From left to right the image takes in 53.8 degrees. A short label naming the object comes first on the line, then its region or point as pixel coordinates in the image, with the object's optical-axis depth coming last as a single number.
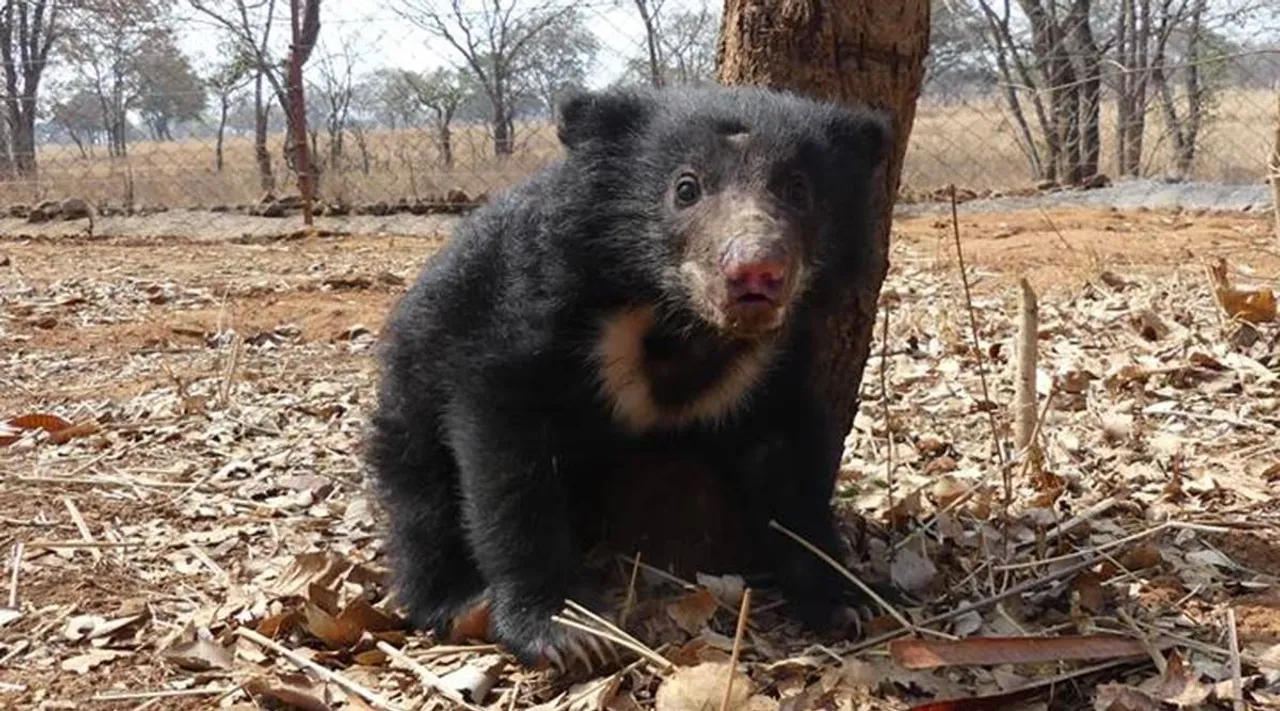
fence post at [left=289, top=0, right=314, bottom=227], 12.73
